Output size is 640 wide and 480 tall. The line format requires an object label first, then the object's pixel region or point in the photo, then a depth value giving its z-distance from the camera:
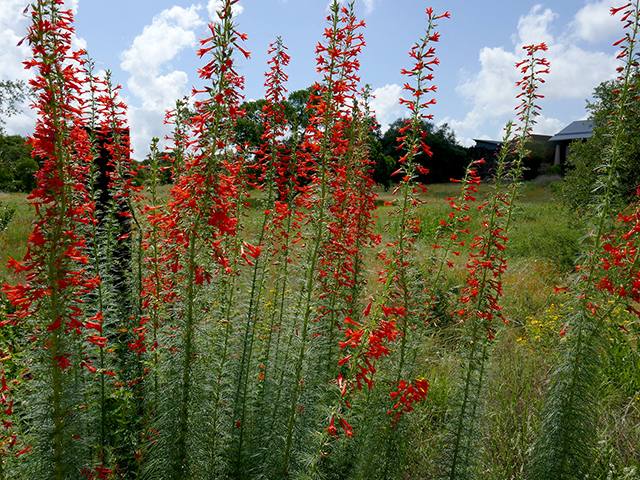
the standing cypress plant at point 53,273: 1.68
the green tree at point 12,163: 12.58
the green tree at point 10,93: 14.09
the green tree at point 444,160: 43.97
